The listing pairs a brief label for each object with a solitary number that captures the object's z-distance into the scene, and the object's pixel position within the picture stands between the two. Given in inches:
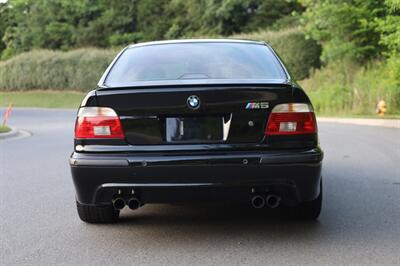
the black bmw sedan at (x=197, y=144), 179.9
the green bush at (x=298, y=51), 1279.5
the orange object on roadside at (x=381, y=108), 843.4
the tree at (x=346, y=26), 1026.7
